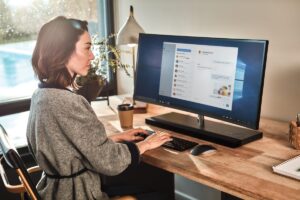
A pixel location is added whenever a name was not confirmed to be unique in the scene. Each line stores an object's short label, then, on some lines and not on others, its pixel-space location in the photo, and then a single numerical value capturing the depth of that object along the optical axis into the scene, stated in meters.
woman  1.39
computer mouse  1.58
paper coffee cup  1.96
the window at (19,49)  2.40
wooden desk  1.26
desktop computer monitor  1.63
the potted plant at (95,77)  2.22
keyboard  1.65
